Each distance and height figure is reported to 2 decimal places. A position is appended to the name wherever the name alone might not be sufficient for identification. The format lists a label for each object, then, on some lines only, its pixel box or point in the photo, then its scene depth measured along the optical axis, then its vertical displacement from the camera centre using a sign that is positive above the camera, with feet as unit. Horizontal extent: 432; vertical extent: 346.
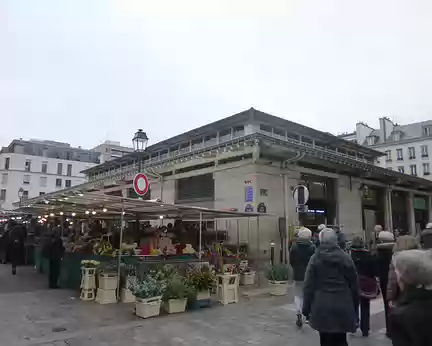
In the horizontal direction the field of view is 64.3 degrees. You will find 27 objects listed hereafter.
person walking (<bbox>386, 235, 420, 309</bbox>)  14.79 -0.72
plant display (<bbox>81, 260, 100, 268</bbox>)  30.73 -3.21
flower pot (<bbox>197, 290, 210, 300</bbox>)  28.03 -5.40
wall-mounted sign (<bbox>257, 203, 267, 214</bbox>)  47.95 +2.88
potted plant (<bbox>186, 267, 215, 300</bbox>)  28.03 -4.40
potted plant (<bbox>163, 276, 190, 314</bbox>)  25.76 -5.08
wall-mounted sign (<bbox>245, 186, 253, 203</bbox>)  48.54 +4.88
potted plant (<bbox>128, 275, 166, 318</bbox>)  24.39 -4.88
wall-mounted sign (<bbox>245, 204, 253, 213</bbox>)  48.11 +2.94
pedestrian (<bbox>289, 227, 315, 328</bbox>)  21.90 -1.94
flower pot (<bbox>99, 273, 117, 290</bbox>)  29.12 -4.52
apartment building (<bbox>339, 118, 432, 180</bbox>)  158.71 +41.09
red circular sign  33.42 +4.31
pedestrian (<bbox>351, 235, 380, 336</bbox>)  19.95 -2.95
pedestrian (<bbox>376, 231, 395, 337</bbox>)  19.95 -1.54
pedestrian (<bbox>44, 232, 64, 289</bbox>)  35.55 -3.12
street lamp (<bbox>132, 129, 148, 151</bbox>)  40.42 +10.27
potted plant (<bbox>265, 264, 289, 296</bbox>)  34.17 -4.94
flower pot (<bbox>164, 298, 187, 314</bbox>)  25.73 -5.77
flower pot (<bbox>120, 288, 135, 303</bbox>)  29.40 -5.81
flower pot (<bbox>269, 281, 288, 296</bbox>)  34.12 -5.82
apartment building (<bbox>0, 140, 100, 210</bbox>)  179.52 +33.01
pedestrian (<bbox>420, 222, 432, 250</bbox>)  22.47 -0.55
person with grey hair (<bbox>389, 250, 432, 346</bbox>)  7.52 -1.63
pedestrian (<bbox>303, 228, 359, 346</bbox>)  13.25 -2.52
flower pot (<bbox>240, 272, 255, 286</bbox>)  40.55 -5.84
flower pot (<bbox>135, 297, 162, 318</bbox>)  24.33 -5.58
